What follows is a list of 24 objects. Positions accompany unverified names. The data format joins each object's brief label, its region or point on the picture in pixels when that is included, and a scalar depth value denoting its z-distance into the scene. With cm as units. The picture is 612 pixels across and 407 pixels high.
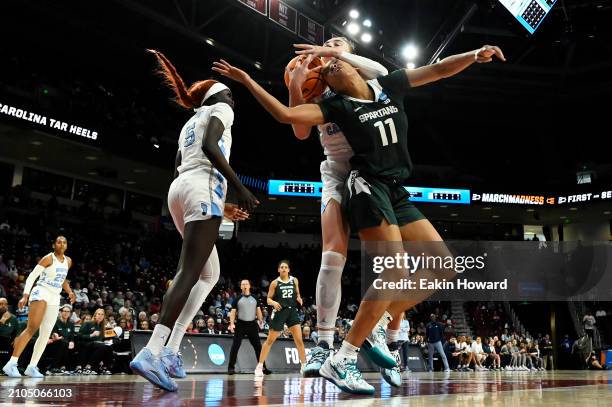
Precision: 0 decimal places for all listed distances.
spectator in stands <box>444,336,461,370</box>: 1759
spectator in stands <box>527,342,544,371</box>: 1980
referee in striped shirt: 973
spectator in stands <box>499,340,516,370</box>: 1903
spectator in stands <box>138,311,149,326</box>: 1117
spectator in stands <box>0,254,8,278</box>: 1368
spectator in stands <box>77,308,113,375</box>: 932
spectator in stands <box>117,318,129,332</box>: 1086
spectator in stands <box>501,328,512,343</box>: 2036
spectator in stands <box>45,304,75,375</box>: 873
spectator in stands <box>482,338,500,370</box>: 1848
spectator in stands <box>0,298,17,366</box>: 890
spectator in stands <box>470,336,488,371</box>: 1767
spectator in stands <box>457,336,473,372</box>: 1734
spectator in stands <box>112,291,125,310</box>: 1374
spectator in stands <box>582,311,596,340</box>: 2197
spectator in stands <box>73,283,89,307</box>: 1304
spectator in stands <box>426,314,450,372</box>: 1548
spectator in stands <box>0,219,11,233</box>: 1657
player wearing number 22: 888
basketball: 382
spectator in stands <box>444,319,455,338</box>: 2050
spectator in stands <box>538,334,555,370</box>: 2095
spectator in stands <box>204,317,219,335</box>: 1191
